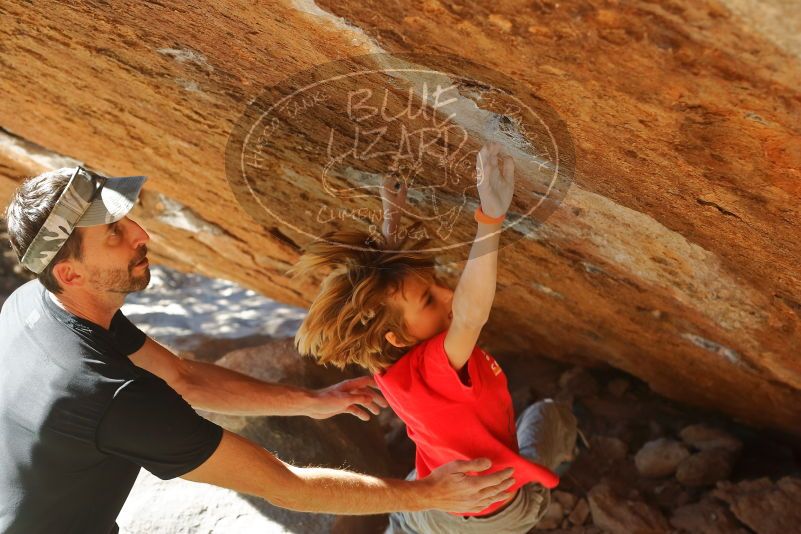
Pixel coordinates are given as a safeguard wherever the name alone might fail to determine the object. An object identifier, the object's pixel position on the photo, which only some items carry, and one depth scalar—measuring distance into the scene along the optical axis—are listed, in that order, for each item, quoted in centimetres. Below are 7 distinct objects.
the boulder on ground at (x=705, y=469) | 359
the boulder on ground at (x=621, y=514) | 337
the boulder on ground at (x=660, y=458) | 371
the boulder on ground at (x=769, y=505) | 318
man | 205
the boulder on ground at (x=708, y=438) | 371
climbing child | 222
